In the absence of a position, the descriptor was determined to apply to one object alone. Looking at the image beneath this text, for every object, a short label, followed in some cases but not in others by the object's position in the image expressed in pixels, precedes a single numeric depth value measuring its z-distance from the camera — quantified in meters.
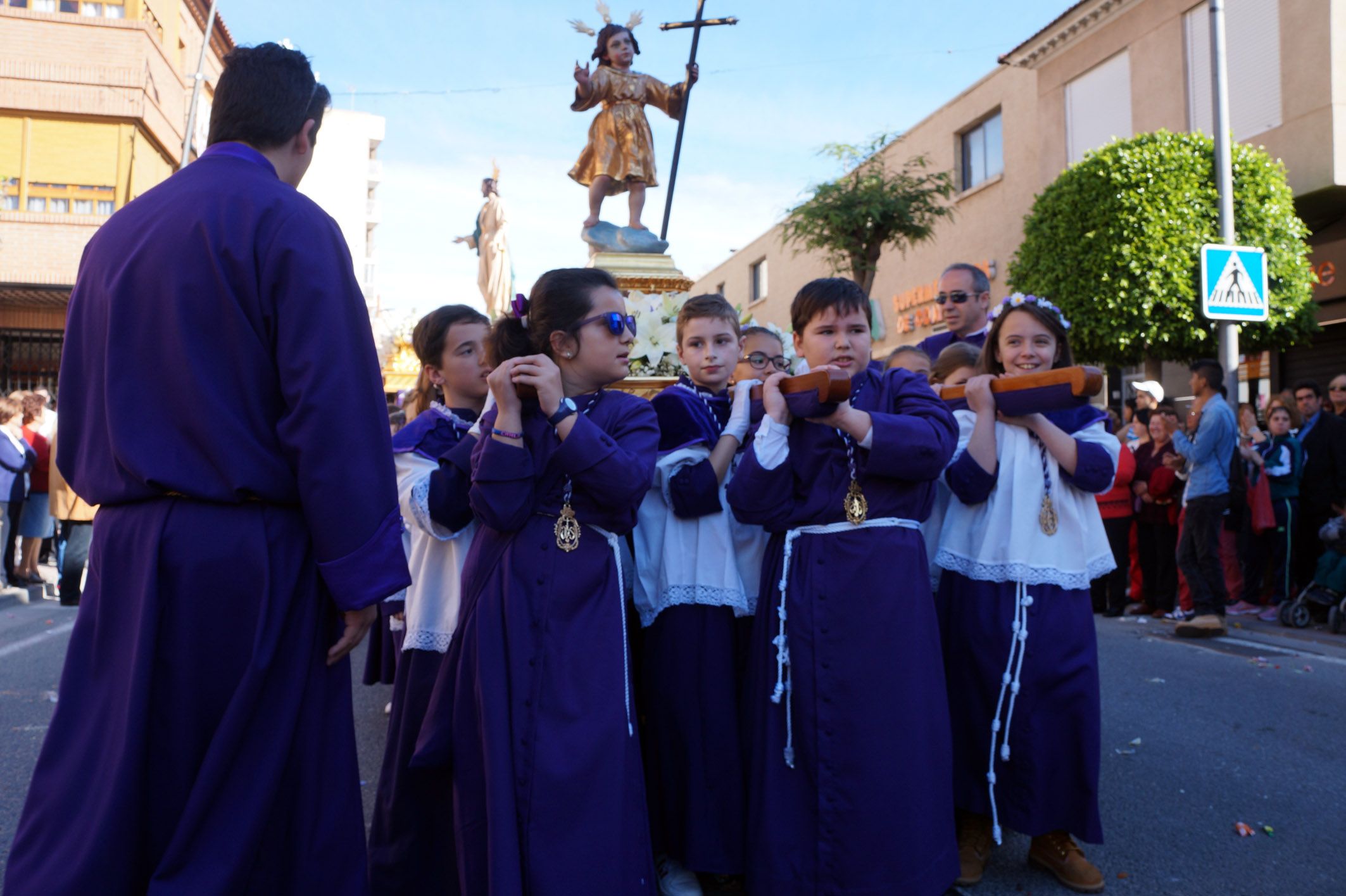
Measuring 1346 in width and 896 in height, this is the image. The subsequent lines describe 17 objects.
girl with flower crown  3.04
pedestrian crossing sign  8.68
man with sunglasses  5.07
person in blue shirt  7.75
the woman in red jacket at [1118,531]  8.88
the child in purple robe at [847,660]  2.66
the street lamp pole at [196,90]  15.03
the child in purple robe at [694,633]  2.95
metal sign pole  9.11
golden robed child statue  6.03
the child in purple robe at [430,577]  2.74
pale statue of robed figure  9.07
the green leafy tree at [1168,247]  11.70
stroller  7.16
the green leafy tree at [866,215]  16.16
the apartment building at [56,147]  18.58
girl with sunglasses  2.34
